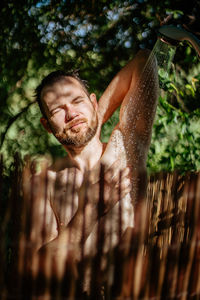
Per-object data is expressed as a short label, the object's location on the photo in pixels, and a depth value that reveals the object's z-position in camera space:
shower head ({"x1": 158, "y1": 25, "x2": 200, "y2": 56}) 1.75
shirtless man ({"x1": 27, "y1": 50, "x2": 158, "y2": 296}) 1.88
